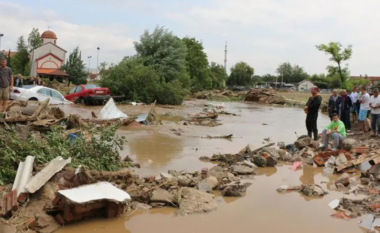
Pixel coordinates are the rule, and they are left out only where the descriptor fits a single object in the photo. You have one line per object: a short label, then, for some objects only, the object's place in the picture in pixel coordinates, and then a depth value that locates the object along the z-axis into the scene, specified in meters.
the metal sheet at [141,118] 14.97
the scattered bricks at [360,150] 9.77
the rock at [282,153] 9.51
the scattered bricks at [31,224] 4.46
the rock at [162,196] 5.67
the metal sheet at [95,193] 4.65
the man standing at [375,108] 12.60
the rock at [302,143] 10.70
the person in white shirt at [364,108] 13.59
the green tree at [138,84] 28.91
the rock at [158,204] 5.58
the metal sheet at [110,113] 15.02
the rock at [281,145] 11.11
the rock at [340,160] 8.59
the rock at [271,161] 8.65
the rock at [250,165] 8.18
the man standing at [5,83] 11.16
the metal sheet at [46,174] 5.06
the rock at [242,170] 7.80
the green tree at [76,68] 56.13
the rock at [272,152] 9.21
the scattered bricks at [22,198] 4.90
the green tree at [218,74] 79.96
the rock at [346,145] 9.95
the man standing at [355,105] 16.12
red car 23.59
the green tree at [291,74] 122.06
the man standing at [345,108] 14.34
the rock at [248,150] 9.44
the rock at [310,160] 9.15
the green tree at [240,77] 101.69
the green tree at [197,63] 61.88
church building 61.66
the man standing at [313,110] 11.03
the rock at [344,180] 7.20
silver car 18.91
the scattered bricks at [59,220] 4.67
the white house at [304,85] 97.85
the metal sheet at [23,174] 5.09
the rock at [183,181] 6.49
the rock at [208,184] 6.30
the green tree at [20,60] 67.19
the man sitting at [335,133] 10.09
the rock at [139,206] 5.46
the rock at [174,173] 7.14
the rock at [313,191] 6.54
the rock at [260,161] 8.65
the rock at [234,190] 6.27
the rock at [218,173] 7.13
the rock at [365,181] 7.30
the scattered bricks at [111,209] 4.96
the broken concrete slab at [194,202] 5.46
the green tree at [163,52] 37.03
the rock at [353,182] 7.23
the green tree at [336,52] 61.06
